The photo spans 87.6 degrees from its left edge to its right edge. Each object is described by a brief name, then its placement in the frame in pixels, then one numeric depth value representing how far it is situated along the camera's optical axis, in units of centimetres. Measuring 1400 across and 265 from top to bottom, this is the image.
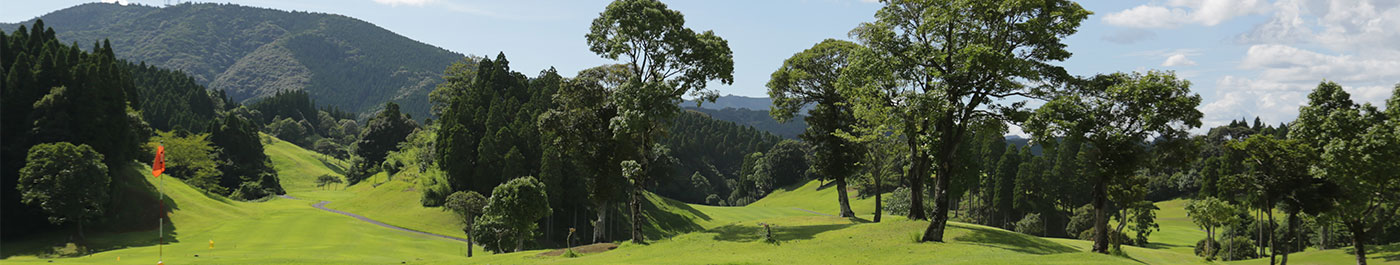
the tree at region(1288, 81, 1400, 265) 3094
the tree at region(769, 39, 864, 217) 4238
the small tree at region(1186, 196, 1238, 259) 5275
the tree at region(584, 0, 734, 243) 3631
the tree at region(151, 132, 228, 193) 9089
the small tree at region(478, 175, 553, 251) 4634
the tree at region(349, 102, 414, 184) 12694
